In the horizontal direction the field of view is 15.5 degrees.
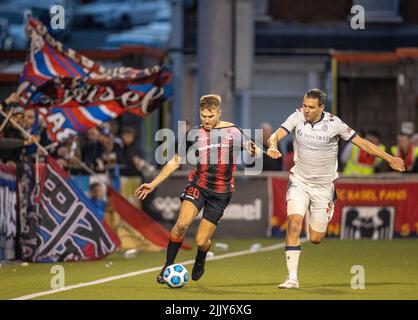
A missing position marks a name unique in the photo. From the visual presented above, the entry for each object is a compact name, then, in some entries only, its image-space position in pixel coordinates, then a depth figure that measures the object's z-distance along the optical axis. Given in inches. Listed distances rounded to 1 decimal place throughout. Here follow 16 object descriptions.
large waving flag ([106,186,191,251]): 888.9
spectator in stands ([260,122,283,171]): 1054.4
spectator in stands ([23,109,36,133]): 833.5
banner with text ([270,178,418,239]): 997.2
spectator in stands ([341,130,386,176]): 1055.0
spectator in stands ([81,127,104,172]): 1018.7
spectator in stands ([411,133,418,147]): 1112.1
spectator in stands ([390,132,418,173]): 1051.7
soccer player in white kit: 658.2
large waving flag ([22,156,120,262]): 811.4
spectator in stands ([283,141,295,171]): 1114.7
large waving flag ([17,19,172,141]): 844.6
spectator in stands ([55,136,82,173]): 924.6
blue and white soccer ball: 646.5
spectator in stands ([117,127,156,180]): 992.9
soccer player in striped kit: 658.2
